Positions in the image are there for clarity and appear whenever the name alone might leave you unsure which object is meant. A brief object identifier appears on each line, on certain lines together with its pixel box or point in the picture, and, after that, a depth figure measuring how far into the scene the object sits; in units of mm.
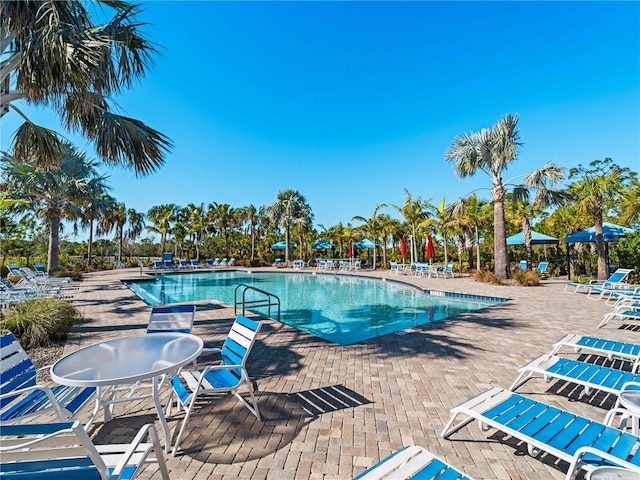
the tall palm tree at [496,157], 14617
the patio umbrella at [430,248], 19467
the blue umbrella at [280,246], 29916
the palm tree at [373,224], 26484
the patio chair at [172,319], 3721
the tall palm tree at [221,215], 33531
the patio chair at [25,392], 2258
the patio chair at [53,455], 1200
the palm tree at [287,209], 29141
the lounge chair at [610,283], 9871
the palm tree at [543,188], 13874
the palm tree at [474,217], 21031
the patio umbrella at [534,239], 18109
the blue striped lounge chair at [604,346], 3745
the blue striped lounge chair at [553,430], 1840
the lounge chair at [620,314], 6002
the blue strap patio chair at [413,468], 1677
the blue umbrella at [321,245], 29912
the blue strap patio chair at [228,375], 2604
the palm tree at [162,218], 30844
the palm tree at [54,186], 14094
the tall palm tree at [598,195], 13336
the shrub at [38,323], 5042
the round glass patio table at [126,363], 2166
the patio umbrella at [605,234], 14703
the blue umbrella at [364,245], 28438
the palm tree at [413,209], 22922
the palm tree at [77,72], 4320
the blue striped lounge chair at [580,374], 2898
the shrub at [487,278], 14162
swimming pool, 7974
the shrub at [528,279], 13164
